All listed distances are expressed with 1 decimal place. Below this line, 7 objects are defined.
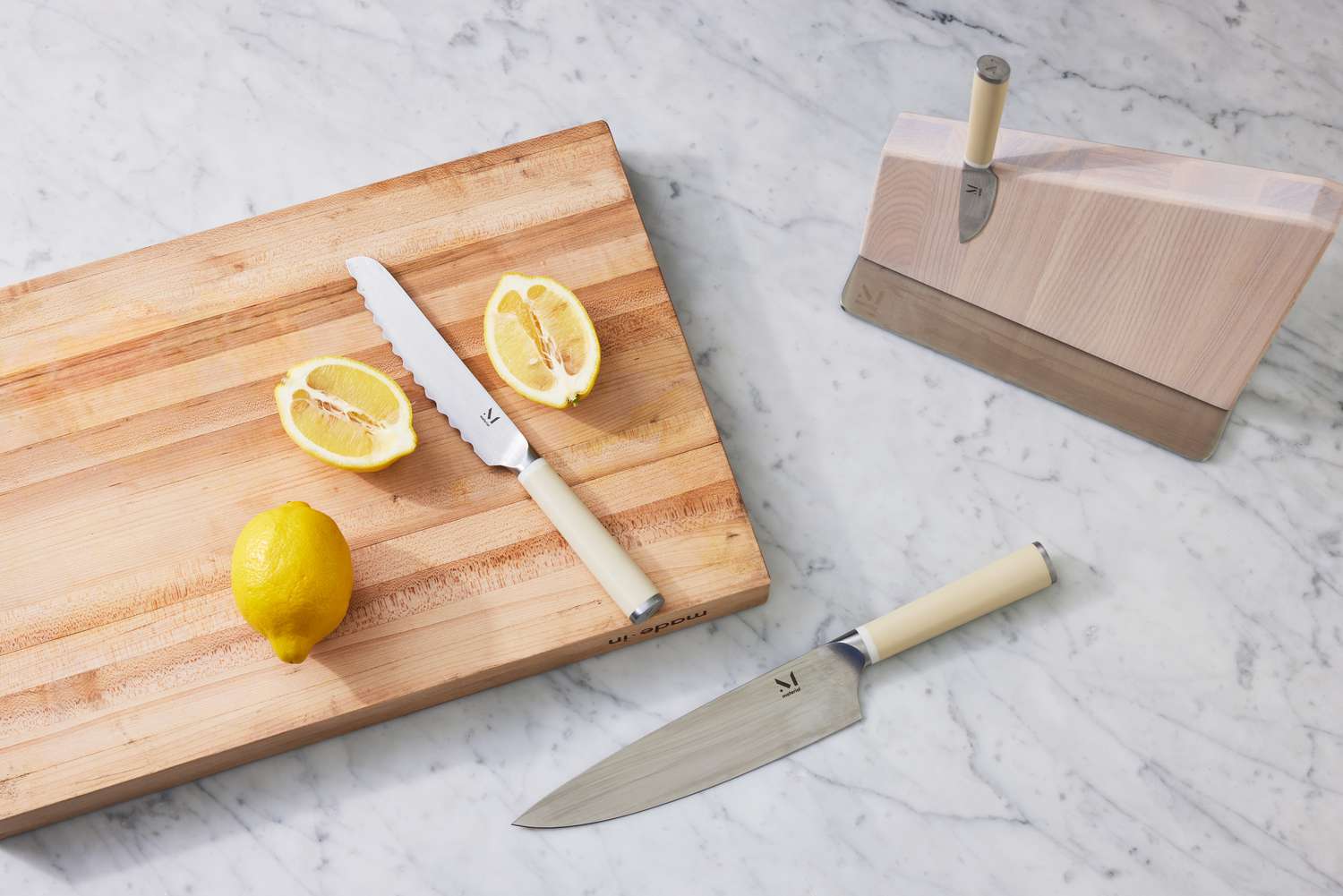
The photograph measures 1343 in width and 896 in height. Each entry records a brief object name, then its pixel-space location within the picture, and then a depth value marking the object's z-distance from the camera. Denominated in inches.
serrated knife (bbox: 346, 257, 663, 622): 41.6
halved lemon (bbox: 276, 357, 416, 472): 43.4
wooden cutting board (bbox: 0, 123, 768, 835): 41.9
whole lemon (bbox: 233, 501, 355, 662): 38.8
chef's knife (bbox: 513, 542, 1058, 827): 42.5
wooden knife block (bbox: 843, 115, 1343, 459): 38.6
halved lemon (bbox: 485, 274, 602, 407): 44.2
